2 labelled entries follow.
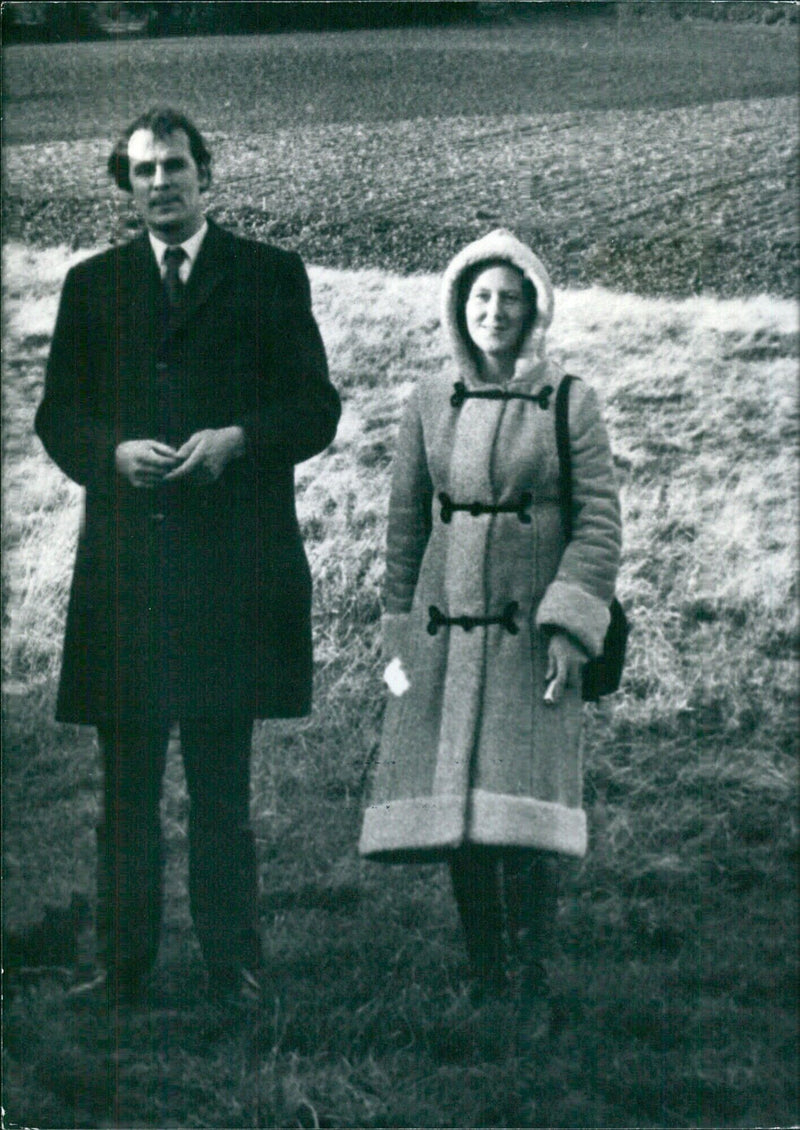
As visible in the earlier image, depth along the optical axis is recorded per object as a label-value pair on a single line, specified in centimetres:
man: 480
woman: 447
